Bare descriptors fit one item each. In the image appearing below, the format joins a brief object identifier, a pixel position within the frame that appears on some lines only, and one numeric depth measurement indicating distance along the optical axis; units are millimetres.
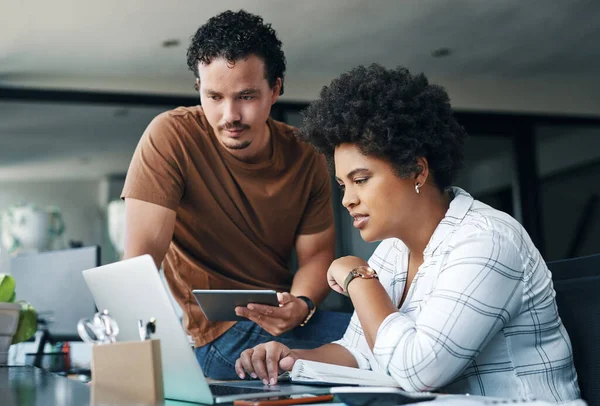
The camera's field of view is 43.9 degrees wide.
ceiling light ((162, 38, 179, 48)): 4691
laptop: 1005
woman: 1206
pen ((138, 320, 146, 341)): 987
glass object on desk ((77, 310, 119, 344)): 1000
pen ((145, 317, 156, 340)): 980
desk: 928
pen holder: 932
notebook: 1268
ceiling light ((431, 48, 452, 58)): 5215
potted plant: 1920
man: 1960
